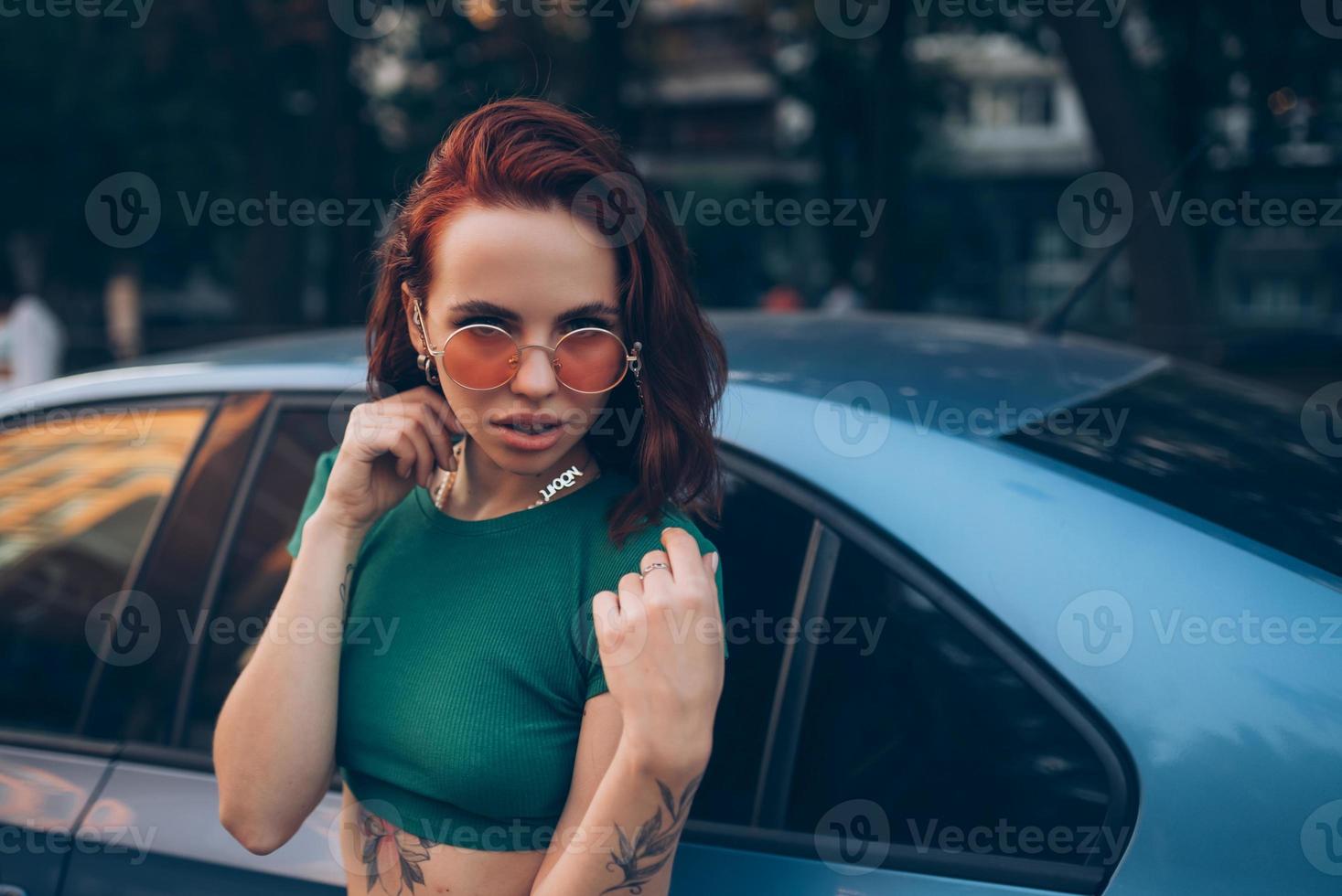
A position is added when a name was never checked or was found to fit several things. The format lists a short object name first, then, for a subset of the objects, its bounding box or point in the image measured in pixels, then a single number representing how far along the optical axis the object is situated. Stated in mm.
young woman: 1244
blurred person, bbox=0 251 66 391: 7438
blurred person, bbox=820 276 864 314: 17031
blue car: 1265
